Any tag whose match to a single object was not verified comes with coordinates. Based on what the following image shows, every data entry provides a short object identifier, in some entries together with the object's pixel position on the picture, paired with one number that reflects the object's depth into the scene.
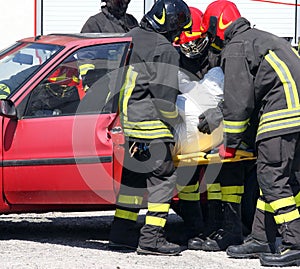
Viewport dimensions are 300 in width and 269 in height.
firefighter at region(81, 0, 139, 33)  16.09
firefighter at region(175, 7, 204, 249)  13.32
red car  12.69
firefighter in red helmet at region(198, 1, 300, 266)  12.12
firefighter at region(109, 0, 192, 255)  12.42
